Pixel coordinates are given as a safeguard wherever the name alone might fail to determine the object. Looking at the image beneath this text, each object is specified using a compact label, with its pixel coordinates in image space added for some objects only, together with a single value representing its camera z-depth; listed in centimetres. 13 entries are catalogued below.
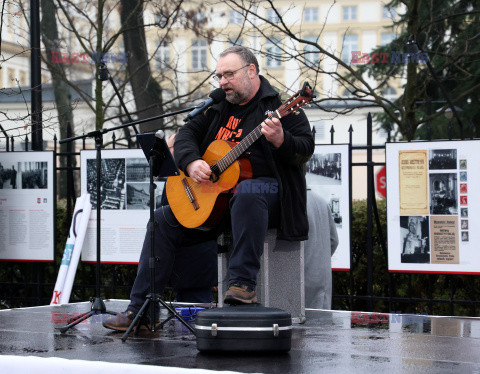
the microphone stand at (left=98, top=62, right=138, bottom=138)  792
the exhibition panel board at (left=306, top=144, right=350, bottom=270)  695
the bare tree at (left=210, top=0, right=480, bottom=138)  766
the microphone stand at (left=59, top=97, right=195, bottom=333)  495
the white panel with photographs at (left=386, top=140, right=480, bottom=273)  663
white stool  510
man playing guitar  461
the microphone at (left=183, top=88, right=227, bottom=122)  475
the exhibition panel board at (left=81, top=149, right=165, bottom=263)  759
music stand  463
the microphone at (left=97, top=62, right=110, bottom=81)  792
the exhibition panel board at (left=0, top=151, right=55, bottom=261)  793
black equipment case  391
